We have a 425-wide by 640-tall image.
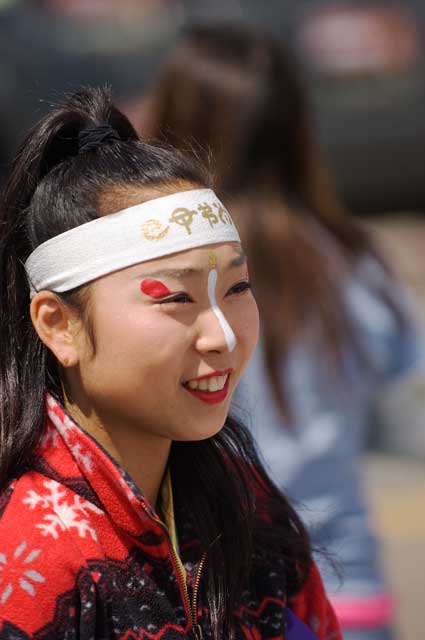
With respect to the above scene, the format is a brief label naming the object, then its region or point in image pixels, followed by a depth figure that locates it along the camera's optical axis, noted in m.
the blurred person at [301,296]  5.24
